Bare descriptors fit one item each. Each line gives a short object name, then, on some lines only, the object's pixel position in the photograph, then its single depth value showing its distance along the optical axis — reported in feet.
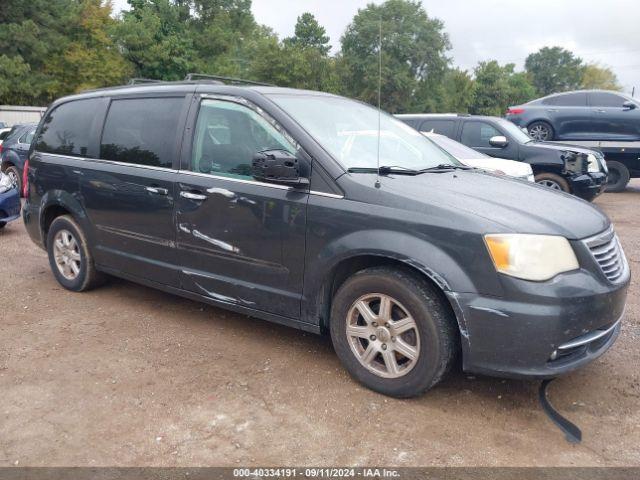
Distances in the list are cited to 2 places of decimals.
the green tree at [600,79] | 298.15
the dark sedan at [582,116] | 42.73
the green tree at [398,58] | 191.83
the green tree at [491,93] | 204.44
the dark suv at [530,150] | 32.24
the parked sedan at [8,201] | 26.47
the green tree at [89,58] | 130.93
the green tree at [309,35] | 190.02
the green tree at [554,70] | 327.67
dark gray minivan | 10.05
